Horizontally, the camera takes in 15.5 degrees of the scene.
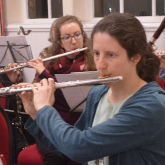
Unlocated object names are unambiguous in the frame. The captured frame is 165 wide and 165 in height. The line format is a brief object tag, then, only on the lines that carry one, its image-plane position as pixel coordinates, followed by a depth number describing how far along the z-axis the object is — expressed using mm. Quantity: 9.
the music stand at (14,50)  5265
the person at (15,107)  4772
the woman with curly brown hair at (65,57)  4070
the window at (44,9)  7486
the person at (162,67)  3833
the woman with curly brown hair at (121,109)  1767
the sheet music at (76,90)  3052
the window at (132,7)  5894
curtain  7801
